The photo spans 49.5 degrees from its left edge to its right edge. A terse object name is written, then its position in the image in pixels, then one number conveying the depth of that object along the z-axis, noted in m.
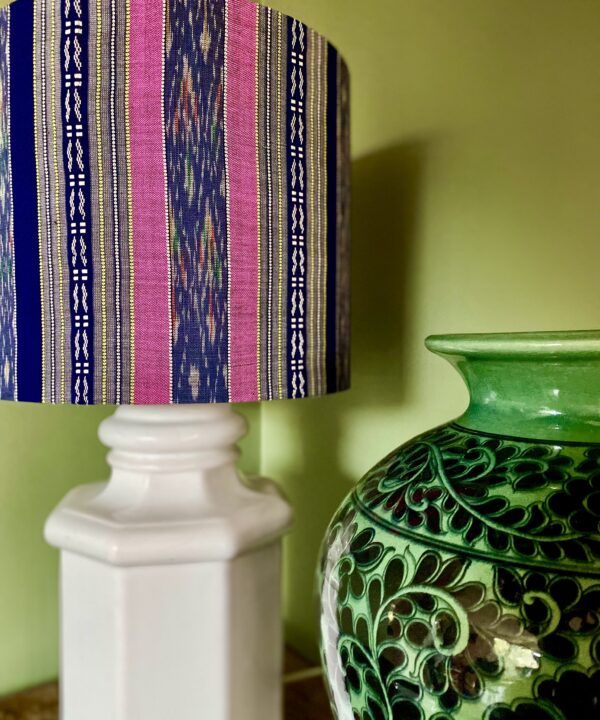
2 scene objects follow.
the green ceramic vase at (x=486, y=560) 0.33
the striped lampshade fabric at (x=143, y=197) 0.54
